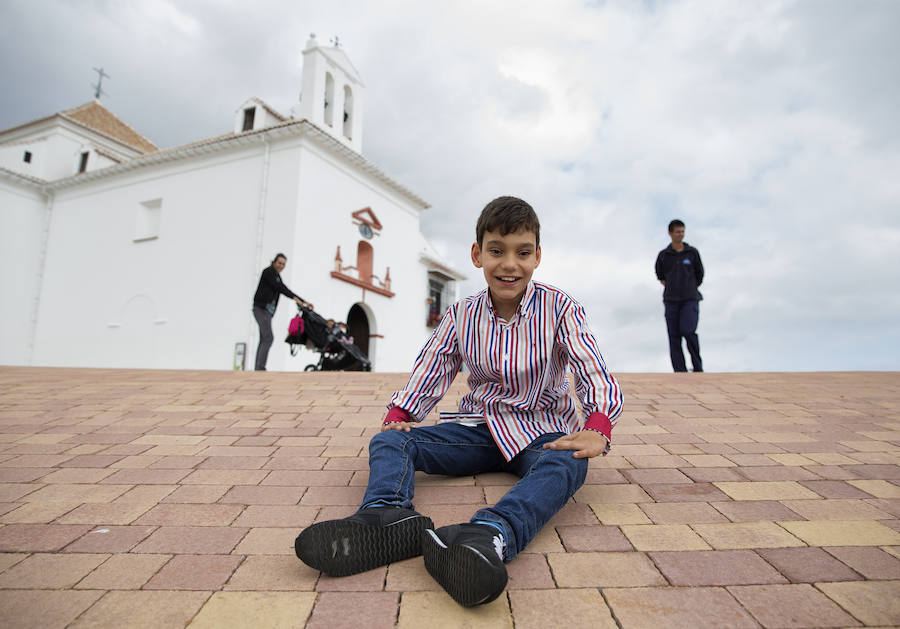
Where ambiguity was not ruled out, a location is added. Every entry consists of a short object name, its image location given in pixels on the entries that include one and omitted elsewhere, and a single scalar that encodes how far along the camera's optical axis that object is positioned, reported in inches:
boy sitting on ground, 63.5
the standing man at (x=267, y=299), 315.6
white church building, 594.2
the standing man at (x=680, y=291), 260.7
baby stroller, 375.9
